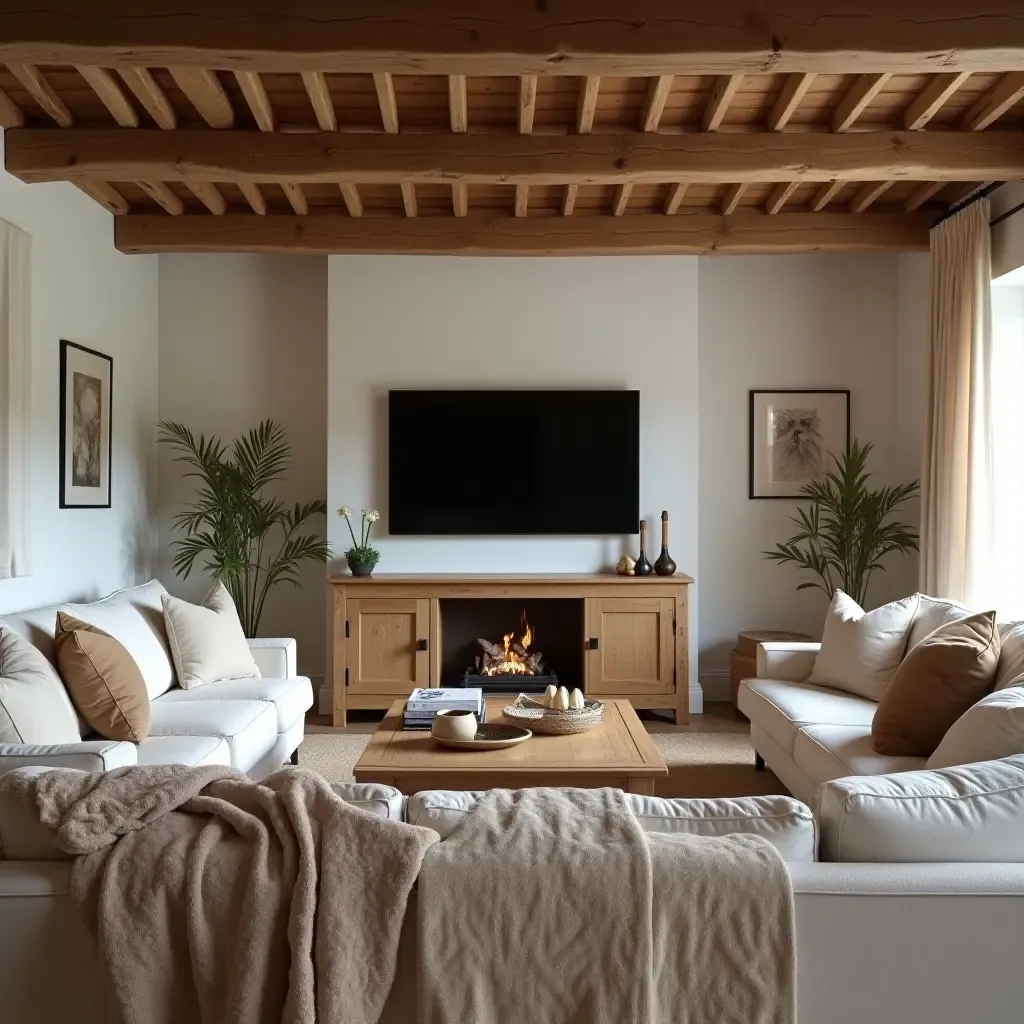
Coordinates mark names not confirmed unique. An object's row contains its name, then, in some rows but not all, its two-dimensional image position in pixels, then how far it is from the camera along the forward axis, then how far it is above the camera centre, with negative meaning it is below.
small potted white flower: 5.39 -0.35
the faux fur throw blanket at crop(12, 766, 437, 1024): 1.45 -0.63
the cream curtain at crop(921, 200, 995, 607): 4.55 +0.36
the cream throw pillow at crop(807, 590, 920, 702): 3.83 -0.61
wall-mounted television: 5.63 +0.18
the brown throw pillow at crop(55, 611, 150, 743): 3.13 -0.64
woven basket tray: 3.42 -0.80
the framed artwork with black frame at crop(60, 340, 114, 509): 4.65 +0.32
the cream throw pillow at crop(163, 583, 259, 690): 4.06 -0.66
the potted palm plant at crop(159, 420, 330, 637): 5.56 -0.17
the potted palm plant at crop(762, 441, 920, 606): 5.51 -0.20
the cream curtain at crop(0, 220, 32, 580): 3.94 +0.40
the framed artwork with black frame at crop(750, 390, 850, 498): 6.02 +0.37
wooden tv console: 5.33 -0.77
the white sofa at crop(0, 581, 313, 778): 2.62 -0.81
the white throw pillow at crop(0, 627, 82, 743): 2.68 -0.61
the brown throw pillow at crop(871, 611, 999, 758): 2.95 -0.59
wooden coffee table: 2.99 -0.85
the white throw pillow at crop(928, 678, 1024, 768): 2.22 -0.56
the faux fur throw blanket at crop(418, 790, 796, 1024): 1.45 -0.67
